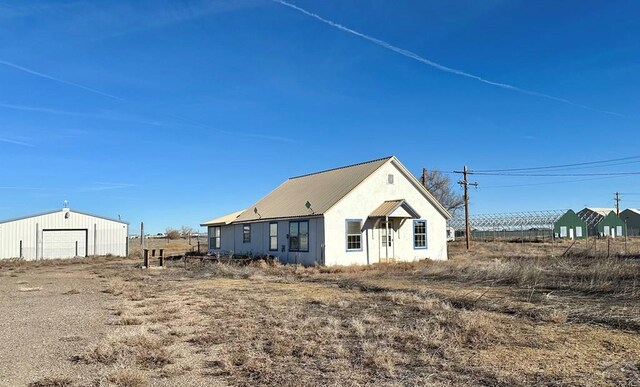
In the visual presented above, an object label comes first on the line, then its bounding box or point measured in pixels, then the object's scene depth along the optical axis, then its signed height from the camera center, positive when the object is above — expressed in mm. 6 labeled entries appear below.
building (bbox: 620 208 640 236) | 88312 +822
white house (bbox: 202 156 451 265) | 25828 +375
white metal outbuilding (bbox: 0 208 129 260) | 39875 -195
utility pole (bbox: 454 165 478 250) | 39594 +2345
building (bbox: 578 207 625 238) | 72250 -107
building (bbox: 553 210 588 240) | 67812 -221
